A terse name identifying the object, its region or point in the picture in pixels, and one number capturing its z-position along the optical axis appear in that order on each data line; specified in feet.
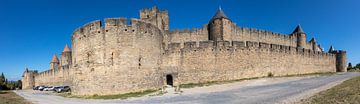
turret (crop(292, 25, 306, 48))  116.47
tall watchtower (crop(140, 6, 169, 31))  85.95
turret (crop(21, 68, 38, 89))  156.35
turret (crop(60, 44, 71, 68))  143.41
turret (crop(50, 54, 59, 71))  167.59
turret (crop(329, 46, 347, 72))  114.32
